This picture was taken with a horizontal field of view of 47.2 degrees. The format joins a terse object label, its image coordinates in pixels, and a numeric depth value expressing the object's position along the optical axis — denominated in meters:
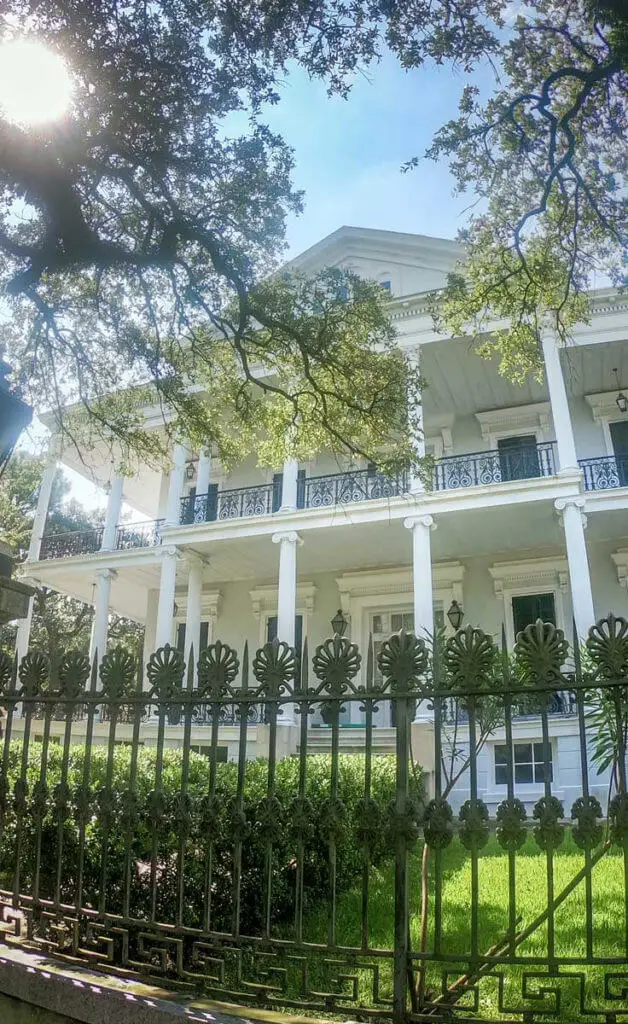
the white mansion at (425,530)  13.43
